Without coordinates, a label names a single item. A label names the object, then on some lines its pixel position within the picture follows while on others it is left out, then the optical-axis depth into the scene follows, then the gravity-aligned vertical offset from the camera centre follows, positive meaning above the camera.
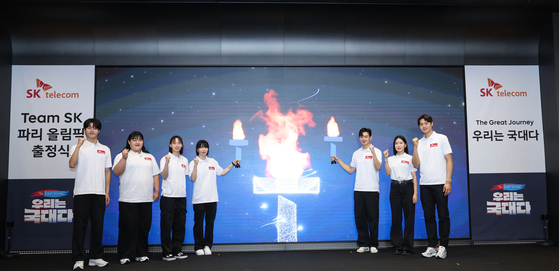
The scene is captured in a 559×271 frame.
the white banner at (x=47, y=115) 5.03 +0.64
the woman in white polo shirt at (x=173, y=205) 4.34 -0.56
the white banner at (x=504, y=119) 5.30 +0.56
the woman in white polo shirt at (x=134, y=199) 4.12 -0.45
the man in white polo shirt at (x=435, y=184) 4.22 -0.32
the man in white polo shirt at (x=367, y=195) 4.65 -0.49
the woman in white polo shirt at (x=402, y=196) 4.48 -0.49
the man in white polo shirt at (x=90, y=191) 3.90 -0.34
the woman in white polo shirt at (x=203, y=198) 4.53 -0.49
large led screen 5.10 +0.46
